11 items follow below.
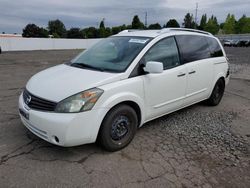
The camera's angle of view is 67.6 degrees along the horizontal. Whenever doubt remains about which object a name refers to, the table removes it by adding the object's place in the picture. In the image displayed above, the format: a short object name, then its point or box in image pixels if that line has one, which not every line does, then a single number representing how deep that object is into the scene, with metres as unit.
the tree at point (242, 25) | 66.39
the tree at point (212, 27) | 68.94
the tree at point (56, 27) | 62.85
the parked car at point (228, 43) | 41.27
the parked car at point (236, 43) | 40.53
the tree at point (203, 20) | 78.02
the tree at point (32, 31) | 49.91
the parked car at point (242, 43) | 39.93
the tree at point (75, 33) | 54.98
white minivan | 2.36
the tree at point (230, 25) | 70.28
